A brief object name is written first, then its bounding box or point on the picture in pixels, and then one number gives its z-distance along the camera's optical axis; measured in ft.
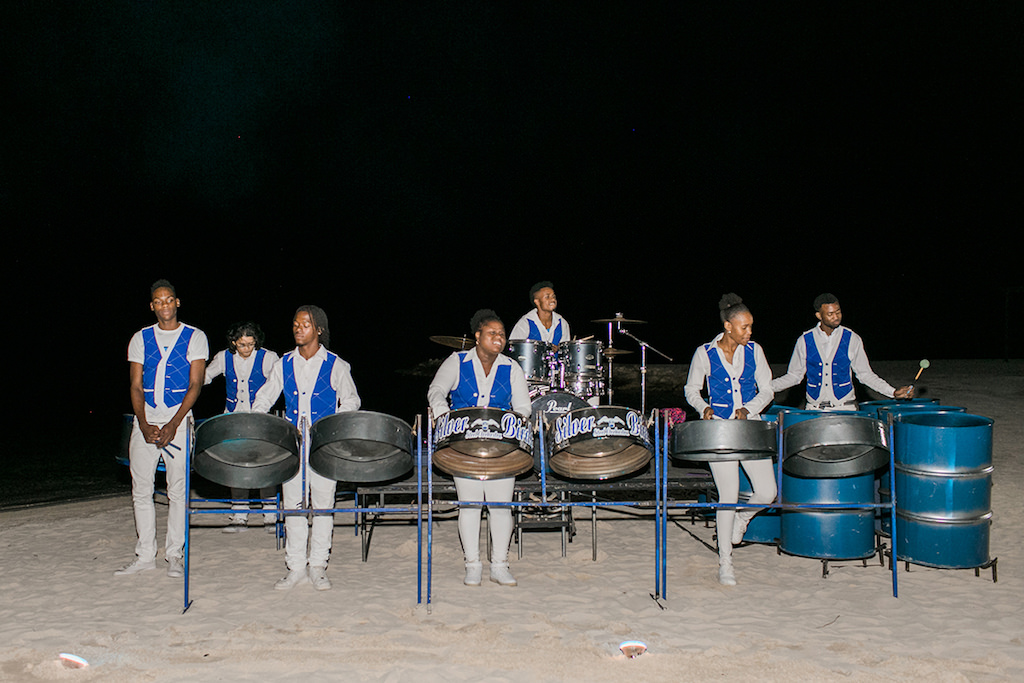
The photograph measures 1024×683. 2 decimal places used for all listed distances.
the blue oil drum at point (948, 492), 11.18
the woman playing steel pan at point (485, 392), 11.23
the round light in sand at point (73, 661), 8.40
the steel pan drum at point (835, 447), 10.41
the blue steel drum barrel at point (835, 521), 11.73
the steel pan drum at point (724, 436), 10.53
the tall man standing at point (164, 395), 11.18
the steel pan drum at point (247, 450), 9.78
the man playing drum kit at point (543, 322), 16.40
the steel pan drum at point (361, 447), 9.80
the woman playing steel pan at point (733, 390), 11.28
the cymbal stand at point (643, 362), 17.70
